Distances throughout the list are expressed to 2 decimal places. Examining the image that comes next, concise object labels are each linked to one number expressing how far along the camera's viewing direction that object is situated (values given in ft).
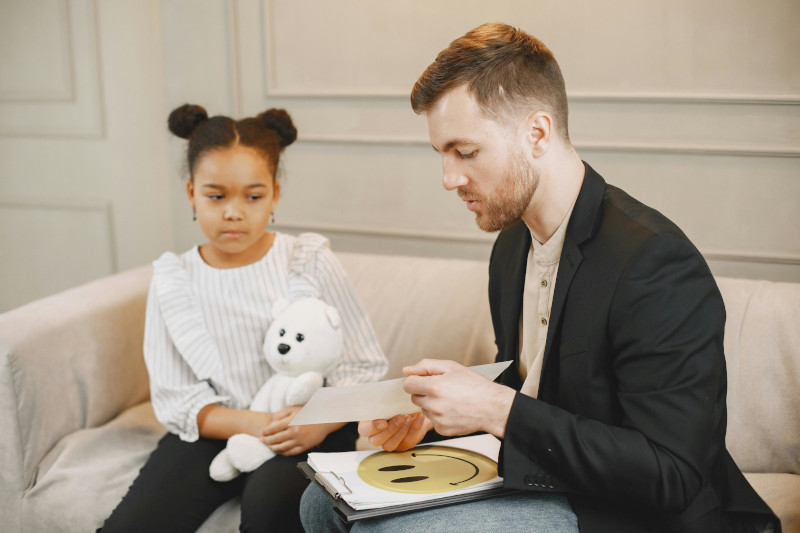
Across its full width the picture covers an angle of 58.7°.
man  3.80
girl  5.75
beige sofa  5.93
